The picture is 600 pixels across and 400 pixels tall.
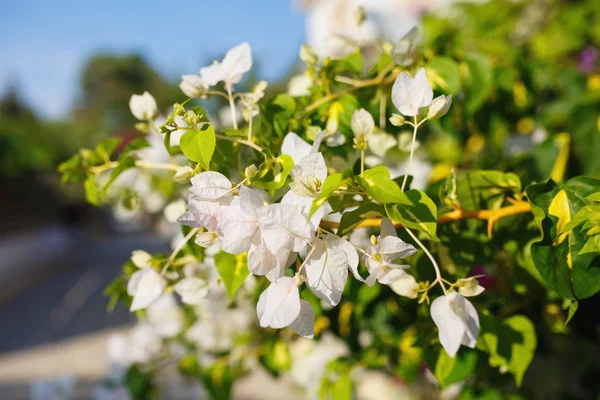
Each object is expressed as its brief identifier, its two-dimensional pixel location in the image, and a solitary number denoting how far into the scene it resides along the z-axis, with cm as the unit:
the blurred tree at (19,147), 733
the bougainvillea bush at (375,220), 35
